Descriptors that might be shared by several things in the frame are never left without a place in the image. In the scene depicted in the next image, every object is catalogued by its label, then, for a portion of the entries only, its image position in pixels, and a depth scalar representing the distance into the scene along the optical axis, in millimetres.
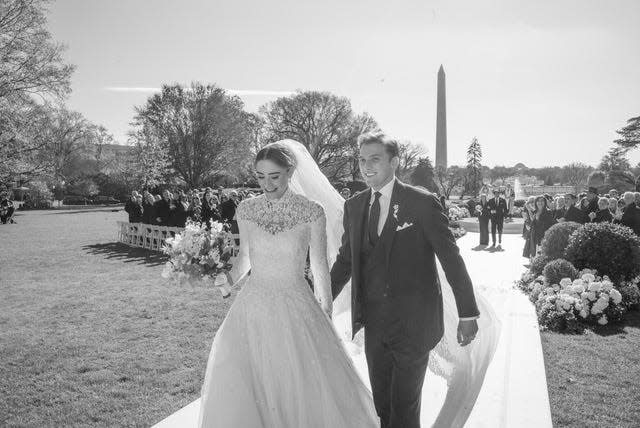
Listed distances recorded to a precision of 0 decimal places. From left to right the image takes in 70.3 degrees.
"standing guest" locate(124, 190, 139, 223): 19775
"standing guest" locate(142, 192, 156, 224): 18938
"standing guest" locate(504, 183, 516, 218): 34600
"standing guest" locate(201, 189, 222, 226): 16958
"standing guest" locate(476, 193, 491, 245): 18844
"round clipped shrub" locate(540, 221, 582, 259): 10367
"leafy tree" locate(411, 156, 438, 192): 55312
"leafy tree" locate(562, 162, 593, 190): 83206
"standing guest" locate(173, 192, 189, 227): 18078
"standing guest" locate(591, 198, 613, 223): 12457
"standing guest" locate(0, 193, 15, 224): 31152
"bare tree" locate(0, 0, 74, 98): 19906
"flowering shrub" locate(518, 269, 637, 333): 7492
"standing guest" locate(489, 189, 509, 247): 18672
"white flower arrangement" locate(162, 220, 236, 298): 4172
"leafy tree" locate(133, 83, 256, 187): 48406
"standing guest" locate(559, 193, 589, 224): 13406
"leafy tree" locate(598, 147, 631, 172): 59188
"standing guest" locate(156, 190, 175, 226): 18312
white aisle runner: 4348
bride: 3359
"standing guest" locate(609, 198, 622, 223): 13695
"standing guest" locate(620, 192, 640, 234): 11336
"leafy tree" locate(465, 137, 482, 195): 72438
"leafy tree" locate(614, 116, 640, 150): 55656
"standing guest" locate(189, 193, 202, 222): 17000
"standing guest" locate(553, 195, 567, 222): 16703
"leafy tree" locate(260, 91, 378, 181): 55281
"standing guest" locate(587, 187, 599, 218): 13359
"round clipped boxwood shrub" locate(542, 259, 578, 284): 8695
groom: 3148
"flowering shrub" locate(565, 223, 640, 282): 8789
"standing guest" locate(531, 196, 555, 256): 15055
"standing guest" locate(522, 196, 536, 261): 15778
